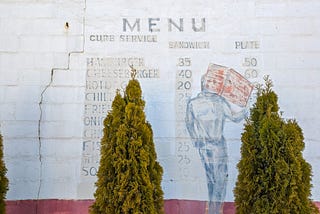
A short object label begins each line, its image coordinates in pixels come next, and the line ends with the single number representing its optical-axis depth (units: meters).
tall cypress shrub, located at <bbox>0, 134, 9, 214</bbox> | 3.55
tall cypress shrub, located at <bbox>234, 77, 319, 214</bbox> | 3.29
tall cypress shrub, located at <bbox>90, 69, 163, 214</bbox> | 3.28
